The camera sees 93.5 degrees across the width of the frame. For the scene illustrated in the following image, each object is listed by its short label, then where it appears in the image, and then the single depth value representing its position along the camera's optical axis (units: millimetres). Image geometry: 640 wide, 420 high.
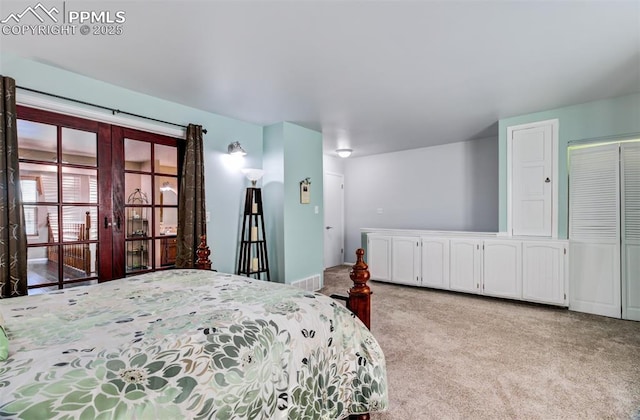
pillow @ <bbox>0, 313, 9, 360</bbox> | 957
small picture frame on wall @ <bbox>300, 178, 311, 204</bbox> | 4348
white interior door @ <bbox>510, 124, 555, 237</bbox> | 3750
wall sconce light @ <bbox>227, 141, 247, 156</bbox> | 3747
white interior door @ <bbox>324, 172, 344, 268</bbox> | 6449
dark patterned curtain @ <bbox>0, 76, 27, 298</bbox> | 2186
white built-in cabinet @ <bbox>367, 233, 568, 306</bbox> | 3701
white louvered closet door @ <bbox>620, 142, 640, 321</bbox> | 3281
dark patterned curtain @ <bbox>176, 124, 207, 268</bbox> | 3299
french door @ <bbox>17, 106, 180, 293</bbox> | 2494
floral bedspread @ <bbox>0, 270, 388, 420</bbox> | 867
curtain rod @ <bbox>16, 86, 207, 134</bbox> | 2447
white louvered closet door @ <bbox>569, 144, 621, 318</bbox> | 3395
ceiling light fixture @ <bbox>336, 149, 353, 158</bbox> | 5562
